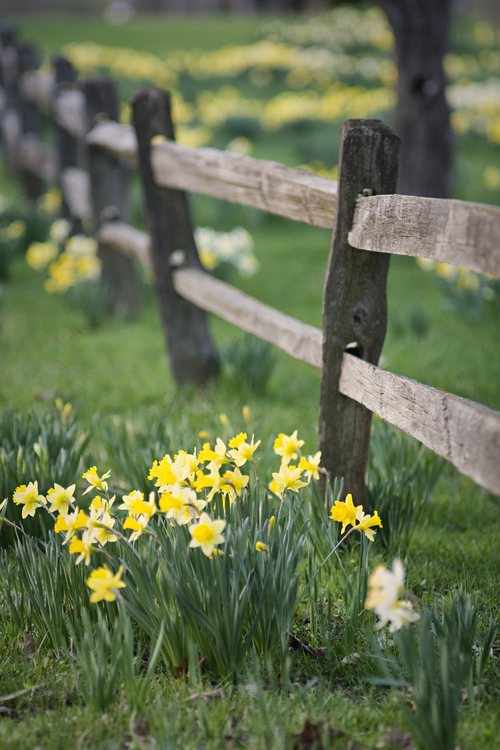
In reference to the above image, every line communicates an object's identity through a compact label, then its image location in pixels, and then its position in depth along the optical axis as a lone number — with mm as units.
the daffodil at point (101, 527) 8837
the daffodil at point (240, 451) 8996
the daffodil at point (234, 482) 8970
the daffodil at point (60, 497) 8975
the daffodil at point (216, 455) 8956
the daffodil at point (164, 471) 8871
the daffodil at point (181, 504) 8784
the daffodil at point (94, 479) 8957
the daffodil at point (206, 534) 8734
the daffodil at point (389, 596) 8543
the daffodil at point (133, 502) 8821
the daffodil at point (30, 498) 9023
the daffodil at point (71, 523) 8837
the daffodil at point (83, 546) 8767
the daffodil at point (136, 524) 8802
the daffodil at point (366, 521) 8911
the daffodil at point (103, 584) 8703
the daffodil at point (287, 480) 8996
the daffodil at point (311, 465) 9056
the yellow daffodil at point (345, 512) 8913
